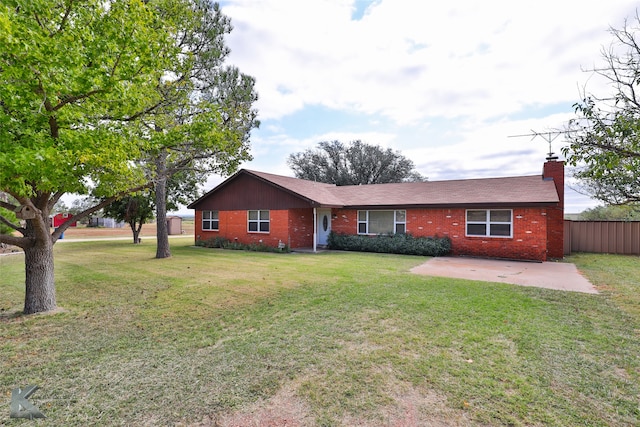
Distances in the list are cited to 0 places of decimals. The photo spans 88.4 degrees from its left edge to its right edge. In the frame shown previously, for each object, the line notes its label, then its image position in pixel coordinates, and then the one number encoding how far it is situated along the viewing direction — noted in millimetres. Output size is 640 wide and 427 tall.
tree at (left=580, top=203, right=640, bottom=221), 24516
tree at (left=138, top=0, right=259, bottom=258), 6883
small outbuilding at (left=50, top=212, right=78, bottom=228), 24700
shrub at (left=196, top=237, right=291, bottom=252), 17014
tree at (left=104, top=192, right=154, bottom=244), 20875
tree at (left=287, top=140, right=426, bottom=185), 43094
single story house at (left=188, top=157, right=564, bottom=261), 13578
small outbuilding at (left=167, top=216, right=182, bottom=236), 33281
